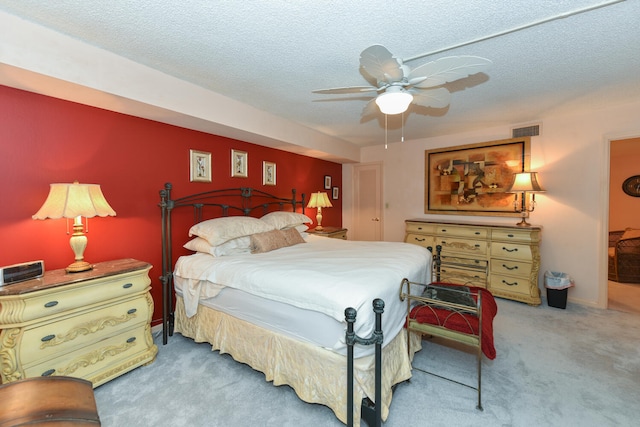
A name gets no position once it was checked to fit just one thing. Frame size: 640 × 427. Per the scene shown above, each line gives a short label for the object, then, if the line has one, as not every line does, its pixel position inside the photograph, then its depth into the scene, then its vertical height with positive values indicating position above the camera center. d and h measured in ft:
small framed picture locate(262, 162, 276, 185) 13.46 +1.88
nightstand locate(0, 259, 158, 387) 5.51 -2.76
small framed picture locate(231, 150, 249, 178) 11.91 +2.11
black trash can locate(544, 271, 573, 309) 11.39 -3.52
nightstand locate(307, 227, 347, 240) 14.71 -1.34
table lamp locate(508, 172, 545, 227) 12.09 +0.88
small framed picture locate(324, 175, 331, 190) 18.08 +1.88
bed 5.64 -2.42
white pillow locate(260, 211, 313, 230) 11.59 -0.48
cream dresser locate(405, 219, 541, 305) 11.90 -2.16
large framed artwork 13.42 +1.84
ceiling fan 5.11 +2.93
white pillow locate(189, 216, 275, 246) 8.95 -0.72
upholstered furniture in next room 14.55 -2.94
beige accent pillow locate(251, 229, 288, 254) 9.78 -1.26
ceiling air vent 12.67 +3.84
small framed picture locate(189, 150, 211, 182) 10.45 +1.76
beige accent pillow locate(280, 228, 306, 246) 10.96 -1.17
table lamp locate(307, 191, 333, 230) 14.92 +0.46
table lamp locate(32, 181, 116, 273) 6.31 +0.05
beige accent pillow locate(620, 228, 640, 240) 15.42 -1.50
